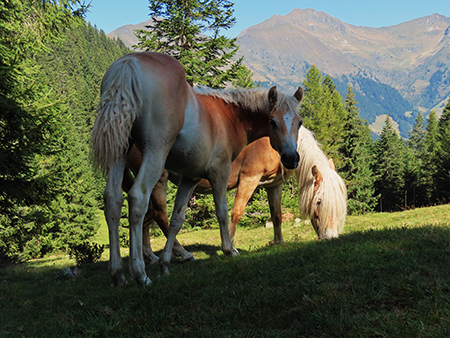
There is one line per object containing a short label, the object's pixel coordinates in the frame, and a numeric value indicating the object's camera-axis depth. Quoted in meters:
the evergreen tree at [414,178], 57.47
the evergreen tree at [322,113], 44.81
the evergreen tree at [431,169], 49.28
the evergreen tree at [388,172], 59.84
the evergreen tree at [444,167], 44.10
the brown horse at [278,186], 7.65
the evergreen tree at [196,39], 21.61
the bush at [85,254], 10.07
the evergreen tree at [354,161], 45.41
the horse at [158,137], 4.32
